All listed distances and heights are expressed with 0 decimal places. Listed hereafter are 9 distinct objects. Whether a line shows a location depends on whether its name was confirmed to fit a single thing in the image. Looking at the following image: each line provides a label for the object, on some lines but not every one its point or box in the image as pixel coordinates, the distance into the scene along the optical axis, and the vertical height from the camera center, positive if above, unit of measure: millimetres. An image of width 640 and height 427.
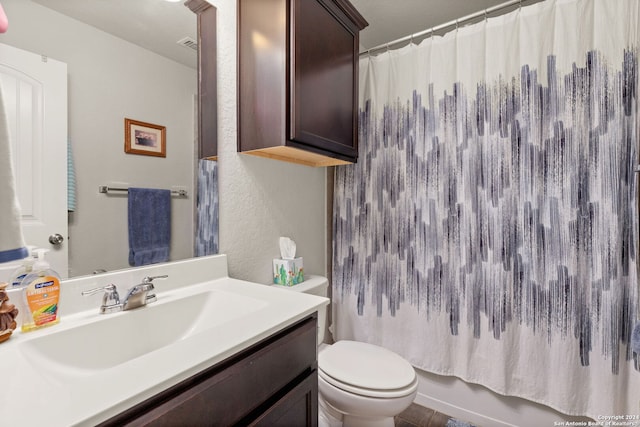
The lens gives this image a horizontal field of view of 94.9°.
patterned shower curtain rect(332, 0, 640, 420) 1251 +33
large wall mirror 860 +386
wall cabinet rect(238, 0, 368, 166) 1180 +582
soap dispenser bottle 733 -220
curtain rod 1439 +1004
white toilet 1181 -714
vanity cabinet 550 -411
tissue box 1499 -317
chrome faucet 873 -268
